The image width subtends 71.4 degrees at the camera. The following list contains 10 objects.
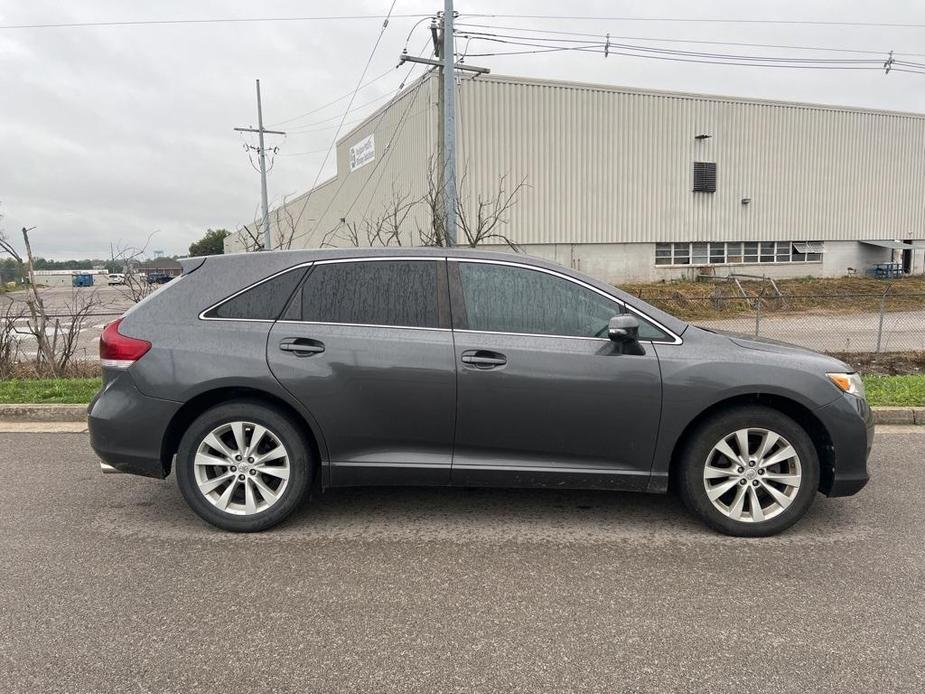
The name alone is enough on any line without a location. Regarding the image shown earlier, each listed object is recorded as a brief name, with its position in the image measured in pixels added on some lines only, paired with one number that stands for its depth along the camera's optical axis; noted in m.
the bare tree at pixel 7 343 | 9.14
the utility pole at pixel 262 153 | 30.14
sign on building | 32.31
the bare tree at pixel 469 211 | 24.95
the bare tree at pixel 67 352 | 9.27
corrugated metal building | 25.81
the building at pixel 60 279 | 103.56
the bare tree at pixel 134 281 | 9.50
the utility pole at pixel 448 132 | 10.64
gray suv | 3.73
